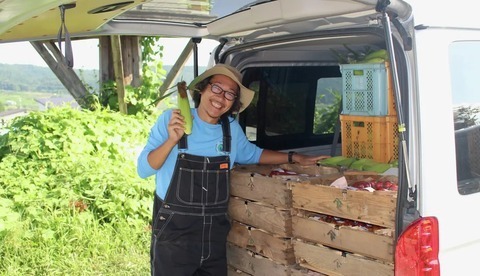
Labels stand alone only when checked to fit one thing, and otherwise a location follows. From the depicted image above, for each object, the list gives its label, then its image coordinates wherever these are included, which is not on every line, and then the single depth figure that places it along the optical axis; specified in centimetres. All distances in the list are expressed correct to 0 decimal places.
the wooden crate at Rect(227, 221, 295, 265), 338
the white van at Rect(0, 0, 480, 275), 268
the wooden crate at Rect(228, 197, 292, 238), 335
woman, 350
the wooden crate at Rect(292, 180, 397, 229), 281
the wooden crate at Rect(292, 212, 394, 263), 284
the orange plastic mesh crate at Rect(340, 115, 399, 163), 353
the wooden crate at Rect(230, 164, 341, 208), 334
